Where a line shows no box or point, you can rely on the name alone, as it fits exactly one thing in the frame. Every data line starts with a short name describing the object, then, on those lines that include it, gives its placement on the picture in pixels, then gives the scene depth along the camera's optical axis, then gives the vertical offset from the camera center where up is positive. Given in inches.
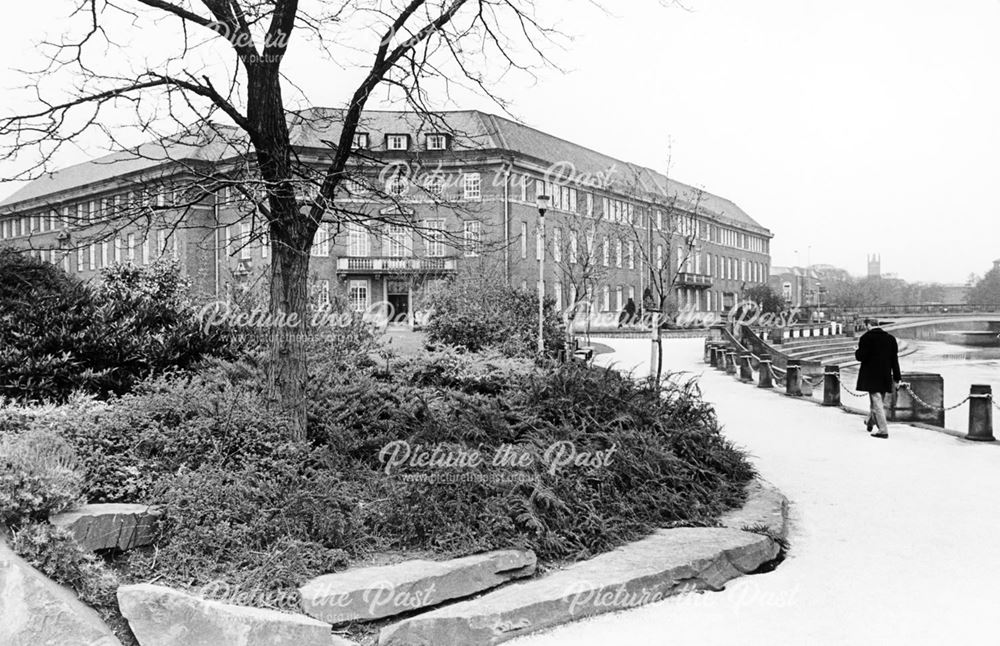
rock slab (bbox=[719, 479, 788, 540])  248.5 -71.3
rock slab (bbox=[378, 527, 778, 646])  179.3 -72.9
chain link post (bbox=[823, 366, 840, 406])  618.5 -67.7
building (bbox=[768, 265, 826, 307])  4193.9 +140.3
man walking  460.1 -39.6
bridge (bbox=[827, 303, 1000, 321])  2876.5 -26.4
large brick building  1806.1 +208.4
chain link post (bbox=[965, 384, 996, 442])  444.1 -66.9
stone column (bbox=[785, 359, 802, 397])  690.8 -69.0
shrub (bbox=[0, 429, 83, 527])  190.7 -43.0
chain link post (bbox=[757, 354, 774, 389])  784.9 -72.8
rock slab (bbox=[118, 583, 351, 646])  168.9 -69.6
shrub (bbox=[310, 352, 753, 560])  218.4 -51.7
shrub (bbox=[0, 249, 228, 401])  319.3 -9.2
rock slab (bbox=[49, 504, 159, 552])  192.5 -54.2
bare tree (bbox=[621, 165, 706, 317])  821.3 +148.4
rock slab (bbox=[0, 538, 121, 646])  170.2 -67.9
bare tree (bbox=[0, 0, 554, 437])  252.7 +60.1
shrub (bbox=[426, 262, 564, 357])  697.6 -7.6
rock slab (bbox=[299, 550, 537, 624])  180.7 -68.1
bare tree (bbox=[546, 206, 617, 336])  1472.7 +128.4
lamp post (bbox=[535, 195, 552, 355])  781.5 +102.6
